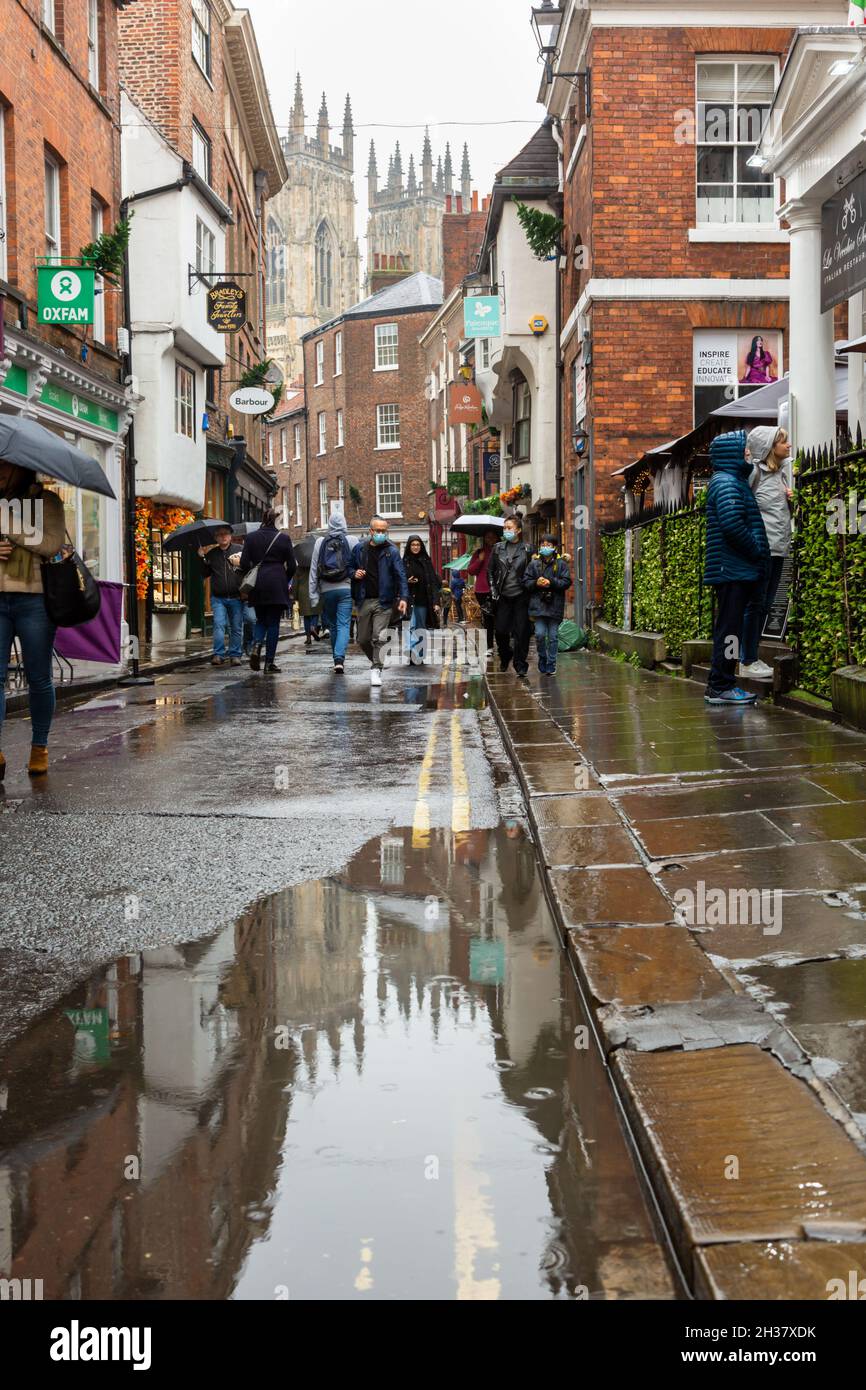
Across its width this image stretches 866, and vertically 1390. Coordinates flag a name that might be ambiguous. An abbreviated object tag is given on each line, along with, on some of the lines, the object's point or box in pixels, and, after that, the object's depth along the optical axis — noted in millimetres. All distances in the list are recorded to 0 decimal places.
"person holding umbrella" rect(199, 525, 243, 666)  20156
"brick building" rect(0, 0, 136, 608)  17828
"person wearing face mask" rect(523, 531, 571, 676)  14875
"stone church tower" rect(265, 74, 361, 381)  122375
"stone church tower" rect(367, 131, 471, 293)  137500
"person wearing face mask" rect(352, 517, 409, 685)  16125
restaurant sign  9922
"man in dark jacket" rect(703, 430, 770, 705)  10320
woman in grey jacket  10852
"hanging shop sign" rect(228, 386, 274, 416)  33156
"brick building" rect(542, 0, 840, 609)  20844
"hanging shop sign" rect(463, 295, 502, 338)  32088
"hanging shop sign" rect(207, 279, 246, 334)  28766
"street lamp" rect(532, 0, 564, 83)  24969
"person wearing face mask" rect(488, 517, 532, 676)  14883
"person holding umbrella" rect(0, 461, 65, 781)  8398
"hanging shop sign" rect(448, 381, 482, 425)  45000
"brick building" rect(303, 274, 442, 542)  69188
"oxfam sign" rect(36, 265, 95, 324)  18359
